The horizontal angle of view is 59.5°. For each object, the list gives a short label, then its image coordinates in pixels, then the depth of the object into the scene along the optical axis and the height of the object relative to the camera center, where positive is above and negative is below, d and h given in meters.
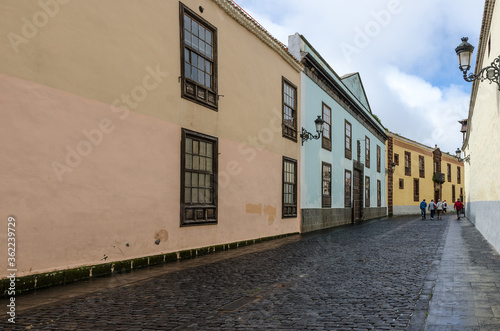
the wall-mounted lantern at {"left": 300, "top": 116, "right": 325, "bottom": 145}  15.84 +2.39
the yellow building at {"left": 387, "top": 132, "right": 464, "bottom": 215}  35.50 +1.93
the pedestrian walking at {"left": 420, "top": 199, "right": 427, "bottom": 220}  28.16 -0.61
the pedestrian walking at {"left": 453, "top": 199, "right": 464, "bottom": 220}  28.08 -0.54
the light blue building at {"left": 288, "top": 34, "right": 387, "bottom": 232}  17.38 +2.32
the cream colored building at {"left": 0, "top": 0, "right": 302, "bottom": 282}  6.22 +1.22
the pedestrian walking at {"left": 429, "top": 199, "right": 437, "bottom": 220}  28.83 -0.75
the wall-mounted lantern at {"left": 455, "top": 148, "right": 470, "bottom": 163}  30.37 +3.11
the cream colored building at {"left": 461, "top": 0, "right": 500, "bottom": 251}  9.76 +1.81
